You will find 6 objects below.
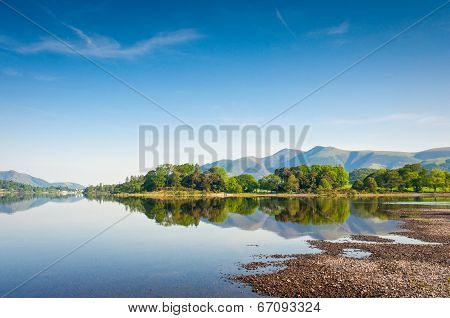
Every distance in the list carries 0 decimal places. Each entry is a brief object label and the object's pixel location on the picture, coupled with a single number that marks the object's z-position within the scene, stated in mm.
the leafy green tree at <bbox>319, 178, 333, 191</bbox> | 191950
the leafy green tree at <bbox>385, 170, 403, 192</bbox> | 193875
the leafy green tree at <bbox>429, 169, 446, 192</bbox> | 185625
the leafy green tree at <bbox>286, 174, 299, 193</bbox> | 195575
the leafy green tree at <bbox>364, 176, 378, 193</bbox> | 189250
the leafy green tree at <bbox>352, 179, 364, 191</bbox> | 193375
